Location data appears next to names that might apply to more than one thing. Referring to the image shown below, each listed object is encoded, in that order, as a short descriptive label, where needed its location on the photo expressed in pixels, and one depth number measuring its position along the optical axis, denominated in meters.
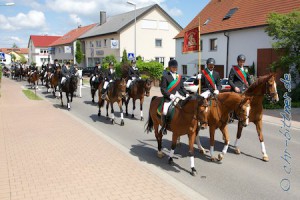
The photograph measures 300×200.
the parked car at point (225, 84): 19.91
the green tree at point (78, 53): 60.14
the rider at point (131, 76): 14.49
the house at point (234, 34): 24.55
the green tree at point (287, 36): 17.23
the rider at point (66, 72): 16.89
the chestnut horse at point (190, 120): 6.42
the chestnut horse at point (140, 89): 12.98
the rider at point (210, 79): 8.23
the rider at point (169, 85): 7.32
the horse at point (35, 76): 26.15
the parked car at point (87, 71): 48.42
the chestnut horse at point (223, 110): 7.03
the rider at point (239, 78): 8.63
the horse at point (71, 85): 16.11
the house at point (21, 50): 144.09
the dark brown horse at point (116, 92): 11.92
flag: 9.34
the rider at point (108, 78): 13.41
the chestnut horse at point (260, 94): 7.26
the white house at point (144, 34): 48.19
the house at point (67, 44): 66.06
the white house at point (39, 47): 96.62
